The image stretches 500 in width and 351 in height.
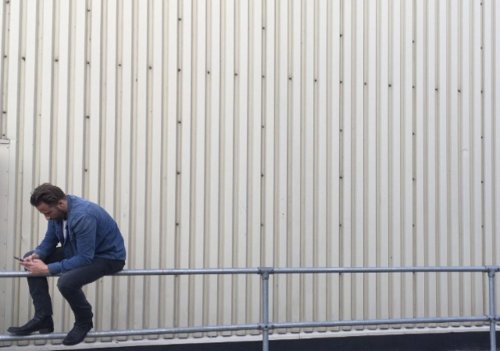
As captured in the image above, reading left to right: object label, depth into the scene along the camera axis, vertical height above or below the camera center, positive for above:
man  6.69 -0.37
